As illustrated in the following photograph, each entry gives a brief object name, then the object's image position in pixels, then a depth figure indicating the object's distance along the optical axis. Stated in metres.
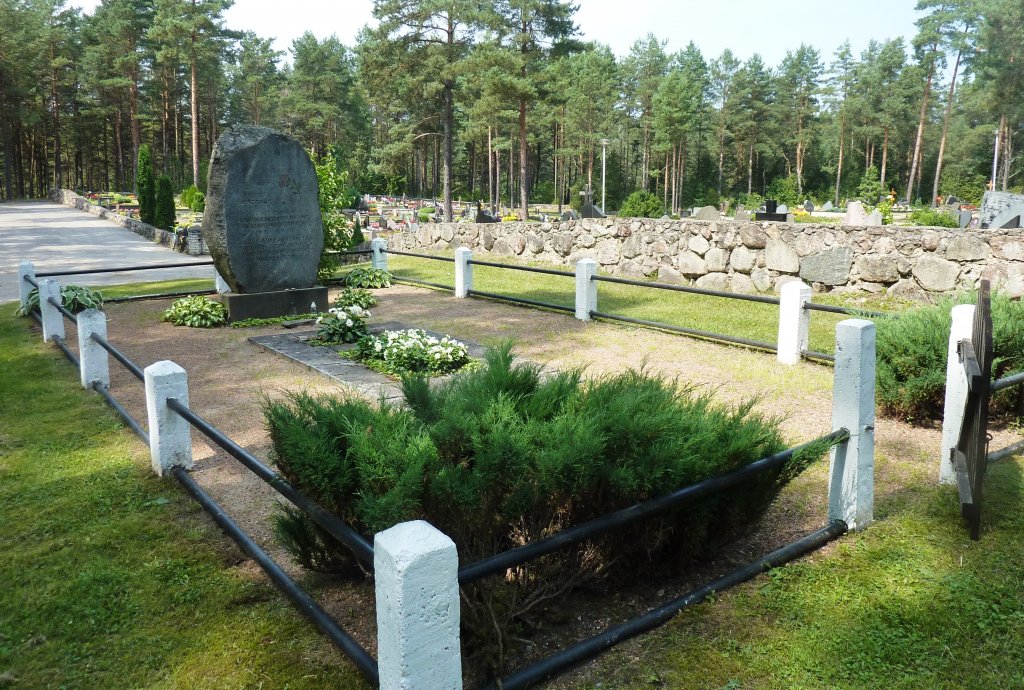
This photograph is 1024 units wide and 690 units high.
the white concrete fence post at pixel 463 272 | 12.66
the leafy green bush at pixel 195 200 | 36.19
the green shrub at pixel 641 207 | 24.48
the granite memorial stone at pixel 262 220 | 9.91
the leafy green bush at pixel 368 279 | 13.90
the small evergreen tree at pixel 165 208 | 27.75
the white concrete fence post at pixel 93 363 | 6.93
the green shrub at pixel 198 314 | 10.25
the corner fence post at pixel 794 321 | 7.66
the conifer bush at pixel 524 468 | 2.73
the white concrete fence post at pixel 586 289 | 10.08
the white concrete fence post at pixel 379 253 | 14.51
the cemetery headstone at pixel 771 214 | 16.31
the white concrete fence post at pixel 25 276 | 10.98
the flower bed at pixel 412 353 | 7.59
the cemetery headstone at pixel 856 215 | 16.41
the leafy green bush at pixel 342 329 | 9.05
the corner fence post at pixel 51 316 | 8.97
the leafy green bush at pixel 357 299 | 10.46
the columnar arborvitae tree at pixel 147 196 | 29.05
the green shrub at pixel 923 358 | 5.58
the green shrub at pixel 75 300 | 10.38
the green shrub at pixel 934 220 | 17.44
